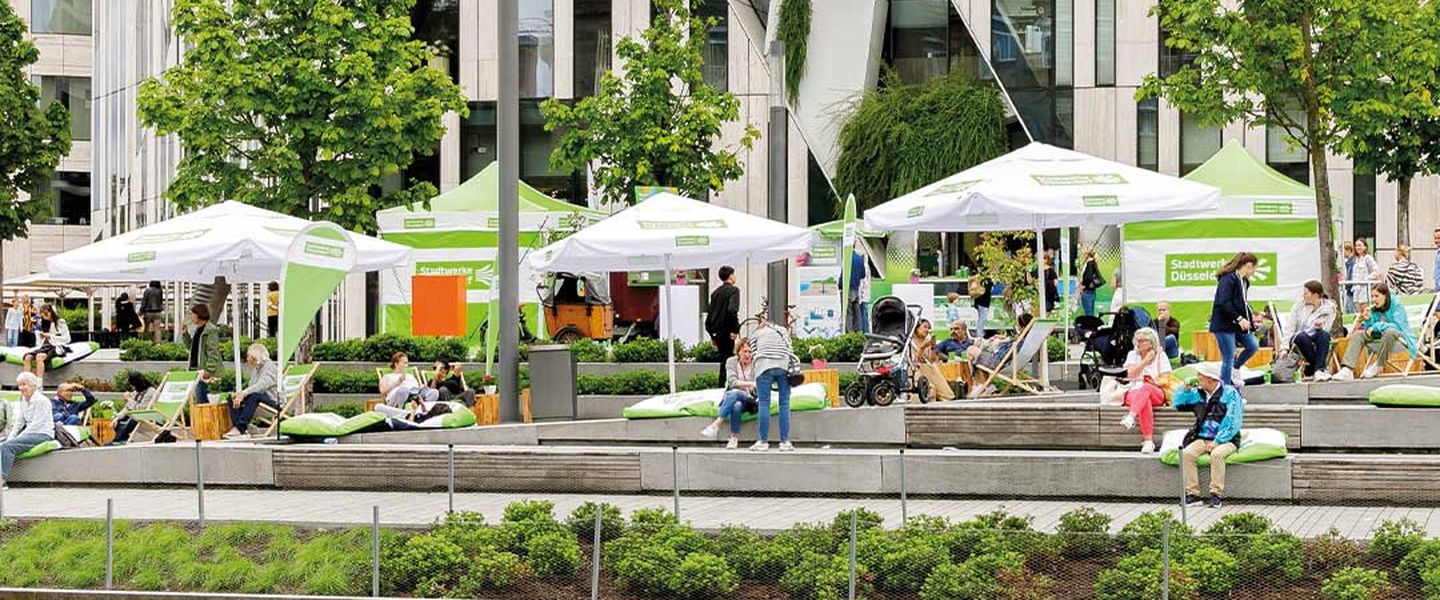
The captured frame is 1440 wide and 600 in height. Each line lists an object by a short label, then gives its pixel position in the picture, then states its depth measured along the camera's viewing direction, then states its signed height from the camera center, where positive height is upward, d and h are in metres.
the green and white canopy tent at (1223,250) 29.81 +0.58
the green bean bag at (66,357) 32.75 -0.97
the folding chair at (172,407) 23.38 -1.30
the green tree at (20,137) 43.53 +3.22
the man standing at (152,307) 43.12 -0.31
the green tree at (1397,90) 28.89 +2.82
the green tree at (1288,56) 28.23 +3.17
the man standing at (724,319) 26.98 -0.36
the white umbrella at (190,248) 25.08 +0.52
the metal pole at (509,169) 23.12 +1.35
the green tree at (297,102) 34.72 +3.12
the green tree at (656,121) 39.72 +3.21
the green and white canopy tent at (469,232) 35.78 +1.00
